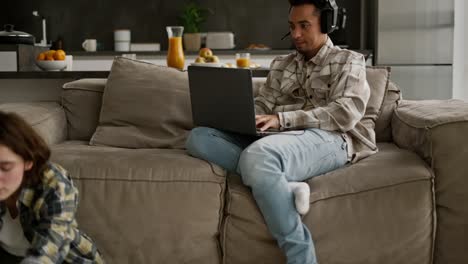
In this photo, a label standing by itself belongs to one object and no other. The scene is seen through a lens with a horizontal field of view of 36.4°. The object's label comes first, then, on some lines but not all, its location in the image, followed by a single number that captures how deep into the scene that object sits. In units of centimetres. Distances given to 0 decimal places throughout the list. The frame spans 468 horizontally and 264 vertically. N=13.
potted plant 608
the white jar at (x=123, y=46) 614
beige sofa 231
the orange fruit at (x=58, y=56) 358
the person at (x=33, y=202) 177
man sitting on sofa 222
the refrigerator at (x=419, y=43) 467
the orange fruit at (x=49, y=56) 357
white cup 597
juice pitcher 344
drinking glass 352
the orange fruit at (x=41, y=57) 358
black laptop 237
